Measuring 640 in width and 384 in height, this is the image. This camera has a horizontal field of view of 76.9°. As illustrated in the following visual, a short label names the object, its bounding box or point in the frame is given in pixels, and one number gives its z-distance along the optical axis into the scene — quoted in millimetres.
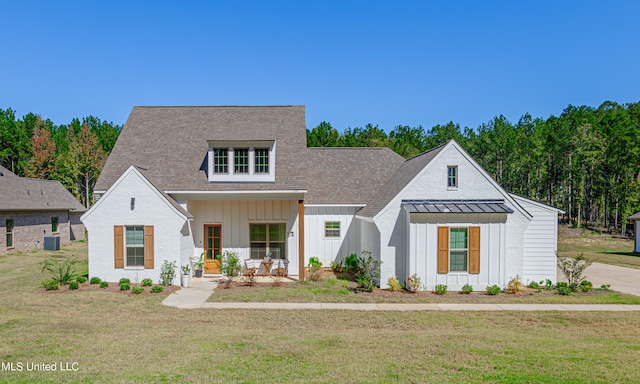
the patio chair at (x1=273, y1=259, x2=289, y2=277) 18906
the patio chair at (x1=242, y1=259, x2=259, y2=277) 18822
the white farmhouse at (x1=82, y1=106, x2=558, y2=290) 15734
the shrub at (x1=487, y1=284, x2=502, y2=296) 15398
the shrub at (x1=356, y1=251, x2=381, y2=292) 15727
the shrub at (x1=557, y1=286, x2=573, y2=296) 15742
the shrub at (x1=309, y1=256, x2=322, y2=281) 19366
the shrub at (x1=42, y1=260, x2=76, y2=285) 16219
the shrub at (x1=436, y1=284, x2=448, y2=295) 15359
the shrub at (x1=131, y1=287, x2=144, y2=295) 15055
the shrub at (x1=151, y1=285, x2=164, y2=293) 15227
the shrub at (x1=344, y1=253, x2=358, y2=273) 20391
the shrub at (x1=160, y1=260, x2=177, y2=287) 16469
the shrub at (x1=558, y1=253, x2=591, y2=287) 16188
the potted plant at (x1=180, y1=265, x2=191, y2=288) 16625
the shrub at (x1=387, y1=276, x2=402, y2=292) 15797
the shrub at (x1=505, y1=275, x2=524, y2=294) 15602
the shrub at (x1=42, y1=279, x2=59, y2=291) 15570
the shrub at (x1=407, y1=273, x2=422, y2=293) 15430
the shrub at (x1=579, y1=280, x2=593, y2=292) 16078
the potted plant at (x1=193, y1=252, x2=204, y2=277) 18794
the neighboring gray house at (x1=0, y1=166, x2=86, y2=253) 28359
